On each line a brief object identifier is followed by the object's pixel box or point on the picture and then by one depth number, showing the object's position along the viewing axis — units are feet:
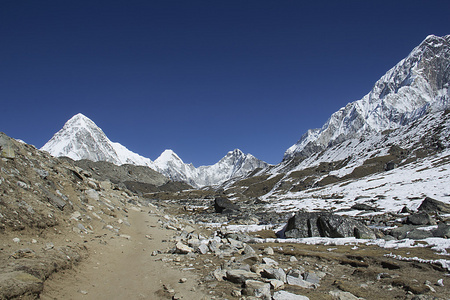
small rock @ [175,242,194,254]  58.85
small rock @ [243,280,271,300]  35.68
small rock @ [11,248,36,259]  39.11
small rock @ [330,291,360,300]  38.35
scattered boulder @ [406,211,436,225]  104.07
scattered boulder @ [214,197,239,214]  237.31
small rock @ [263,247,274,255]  64.59
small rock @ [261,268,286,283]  43.19
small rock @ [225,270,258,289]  41.04
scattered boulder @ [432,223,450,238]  81.12
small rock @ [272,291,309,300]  34.80
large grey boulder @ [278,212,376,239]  96.22
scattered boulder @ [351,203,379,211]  171.05
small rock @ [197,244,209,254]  59.52
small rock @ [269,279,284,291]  39.75
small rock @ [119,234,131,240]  75.00
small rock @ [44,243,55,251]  46.57
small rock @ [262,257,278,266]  52.54
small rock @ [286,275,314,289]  42.73
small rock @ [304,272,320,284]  45.47
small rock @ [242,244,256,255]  58.95
